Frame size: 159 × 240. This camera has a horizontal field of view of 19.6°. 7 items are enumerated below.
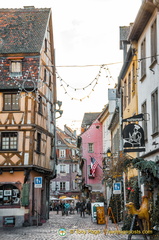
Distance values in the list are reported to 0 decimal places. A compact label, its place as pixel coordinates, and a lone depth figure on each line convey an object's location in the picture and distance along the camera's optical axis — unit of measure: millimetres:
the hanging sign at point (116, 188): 22297
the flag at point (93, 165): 51278
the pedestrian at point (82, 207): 42638
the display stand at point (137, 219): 15656
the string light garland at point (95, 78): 17227
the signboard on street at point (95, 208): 29578
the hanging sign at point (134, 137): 17906
